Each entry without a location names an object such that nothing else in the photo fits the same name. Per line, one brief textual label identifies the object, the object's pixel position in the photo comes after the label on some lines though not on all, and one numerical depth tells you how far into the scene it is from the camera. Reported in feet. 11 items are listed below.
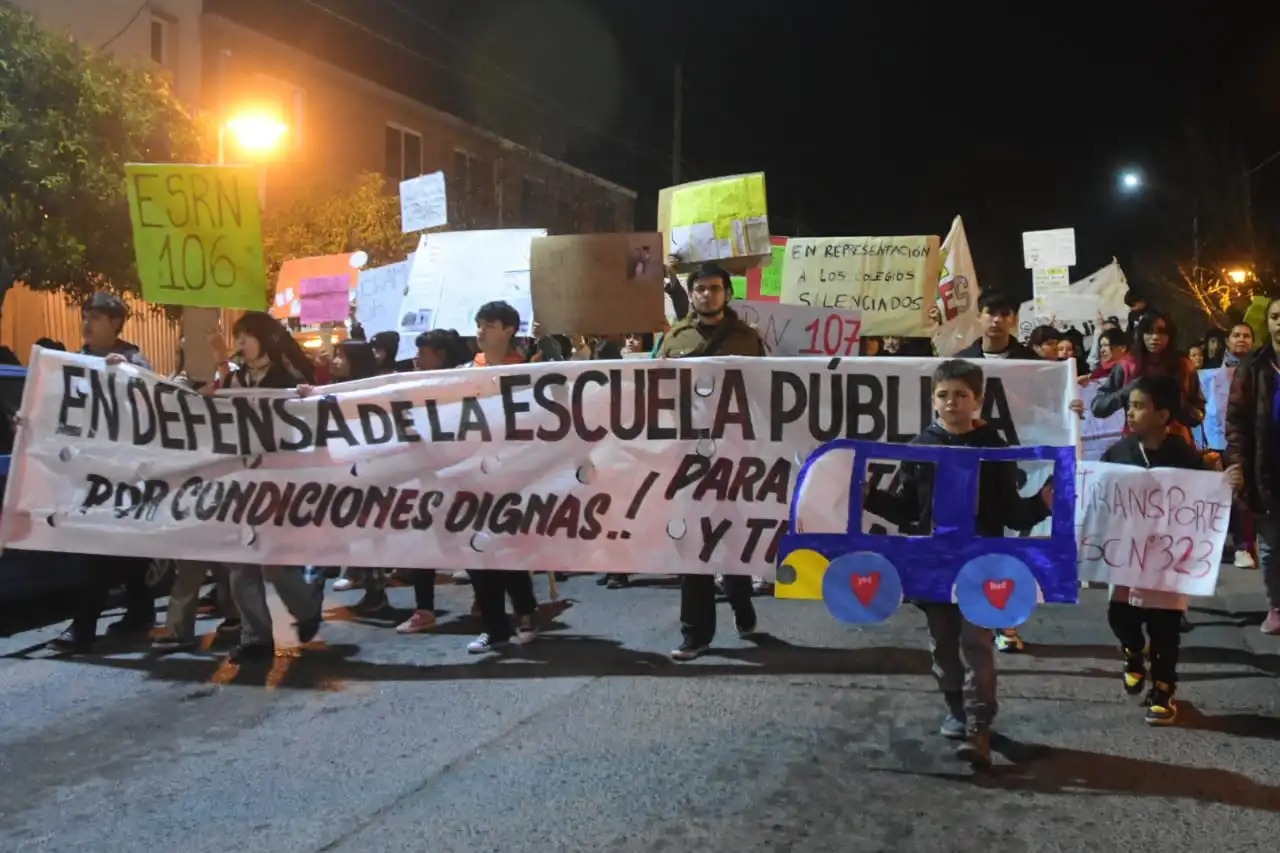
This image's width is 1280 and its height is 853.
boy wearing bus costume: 14.44
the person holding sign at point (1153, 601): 15.97
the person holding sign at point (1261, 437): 19.57
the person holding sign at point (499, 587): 20.90
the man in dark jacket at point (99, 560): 21.39
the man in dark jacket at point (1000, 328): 20.54
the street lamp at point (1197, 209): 97.39
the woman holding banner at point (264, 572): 20.35
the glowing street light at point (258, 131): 42.96
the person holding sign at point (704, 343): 19.89
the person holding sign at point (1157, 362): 22.65
